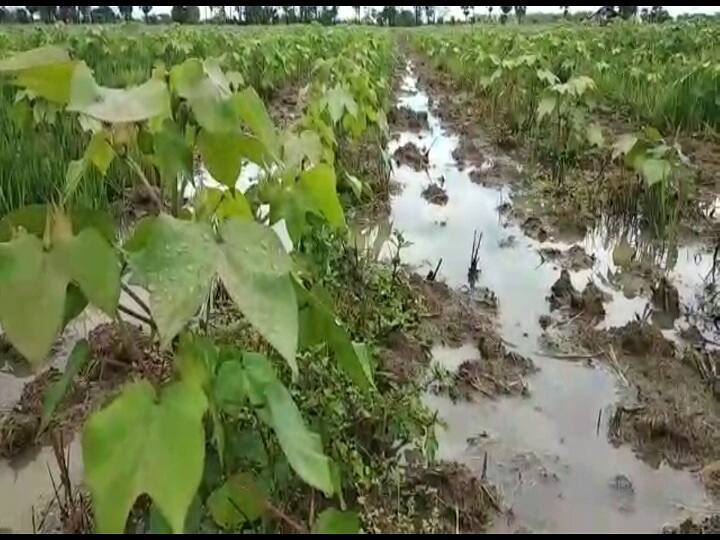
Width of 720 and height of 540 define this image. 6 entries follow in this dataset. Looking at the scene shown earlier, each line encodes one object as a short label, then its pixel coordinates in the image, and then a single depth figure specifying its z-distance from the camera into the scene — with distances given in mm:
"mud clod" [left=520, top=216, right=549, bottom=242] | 3508
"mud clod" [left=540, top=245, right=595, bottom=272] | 3123
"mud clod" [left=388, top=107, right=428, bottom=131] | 6613
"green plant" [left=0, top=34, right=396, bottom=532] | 802
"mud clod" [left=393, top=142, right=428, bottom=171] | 5066
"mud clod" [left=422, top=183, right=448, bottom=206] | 4152
